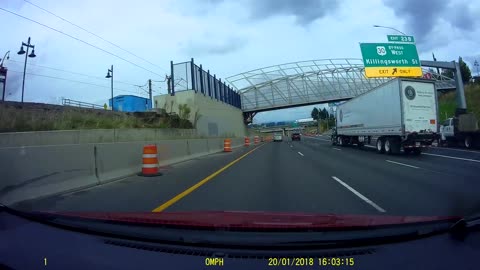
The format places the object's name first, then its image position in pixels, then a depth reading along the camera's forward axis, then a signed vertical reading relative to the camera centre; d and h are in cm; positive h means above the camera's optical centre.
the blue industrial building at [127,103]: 5759 +484
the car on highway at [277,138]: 7050 -90
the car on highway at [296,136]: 7332 -70
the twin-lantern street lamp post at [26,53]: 3862 +853
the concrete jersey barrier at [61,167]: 818 -70
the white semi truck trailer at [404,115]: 2202 +79
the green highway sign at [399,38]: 3216 +715
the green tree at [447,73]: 8780 +1192
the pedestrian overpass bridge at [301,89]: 7656 +811
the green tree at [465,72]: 8419 +1146
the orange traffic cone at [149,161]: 1355 -81
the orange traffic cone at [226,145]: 3191 -86
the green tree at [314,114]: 17362 +775
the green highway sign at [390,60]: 3231 +549
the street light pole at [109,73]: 5764 +912
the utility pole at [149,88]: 7581 +904
